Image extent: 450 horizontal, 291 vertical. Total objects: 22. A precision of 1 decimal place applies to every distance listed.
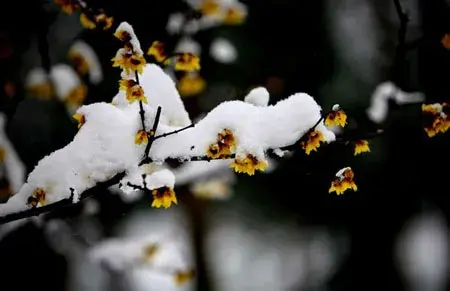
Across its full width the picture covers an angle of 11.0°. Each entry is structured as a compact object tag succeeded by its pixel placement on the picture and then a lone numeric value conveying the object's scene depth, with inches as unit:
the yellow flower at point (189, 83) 77.4
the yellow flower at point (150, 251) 100.5
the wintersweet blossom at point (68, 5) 70.9
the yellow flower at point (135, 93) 64.6
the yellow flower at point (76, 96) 77.6
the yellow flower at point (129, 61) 64.6
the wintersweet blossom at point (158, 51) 69.2
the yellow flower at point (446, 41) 71.7
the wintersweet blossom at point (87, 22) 70.0
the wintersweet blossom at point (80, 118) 66.3
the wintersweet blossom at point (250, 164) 65.2
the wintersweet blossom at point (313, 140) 65.7
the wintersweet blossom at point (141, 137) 65.1
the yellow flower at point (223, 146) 65.2
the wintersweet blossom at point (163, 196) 65.6
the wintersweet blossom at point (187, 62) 68.3
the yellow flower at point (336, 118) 65.6
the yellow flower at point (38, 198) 66.1
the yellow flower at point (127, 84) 64.8
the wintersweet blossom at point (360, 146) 67.2
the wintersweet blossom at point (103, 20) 69.5
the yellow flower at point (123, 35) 64.8
